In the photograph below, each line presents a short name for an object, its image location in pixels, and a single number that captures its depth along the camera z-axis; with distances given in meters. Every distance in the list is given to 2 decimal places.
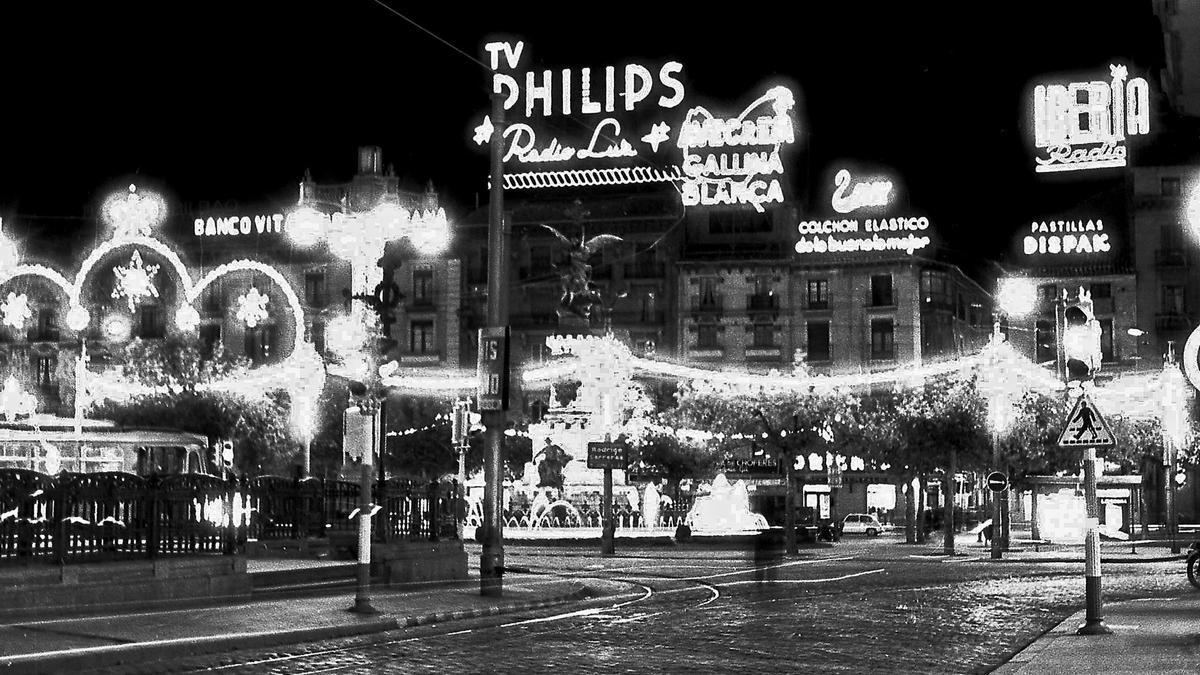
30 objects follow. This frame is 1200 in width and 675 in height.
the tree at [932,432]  63.38
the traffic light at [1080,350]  21.36
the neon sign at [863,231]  91.44
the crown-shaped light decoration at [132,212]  45.34
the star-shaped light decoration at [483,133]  89.00
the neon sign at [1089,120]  87.75
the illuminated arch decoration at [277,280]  42.81
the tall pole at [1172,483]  54.23
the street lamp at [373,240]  26.12
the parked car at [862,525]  75.16
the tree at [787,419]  57.38
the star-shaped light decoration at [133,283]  40.88
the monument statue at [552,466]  58.47
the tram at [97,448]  46.25
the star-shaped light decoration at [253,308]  44.34
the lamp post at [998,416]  47.84
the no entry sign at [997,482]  44.19
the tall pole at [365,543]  22.25
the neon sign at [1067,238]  94.31
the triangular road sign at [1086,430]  20.30
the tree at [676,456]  61.53
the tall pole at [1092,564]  20.11
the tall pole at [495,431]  26.91
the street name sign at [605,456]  46.59
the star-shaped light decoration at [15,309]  43.50
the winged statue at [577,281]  52.25
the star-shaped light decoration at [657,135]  86.50
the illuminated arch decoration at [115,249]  42.47
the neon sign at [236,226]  95.56
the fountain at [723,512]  56.69
